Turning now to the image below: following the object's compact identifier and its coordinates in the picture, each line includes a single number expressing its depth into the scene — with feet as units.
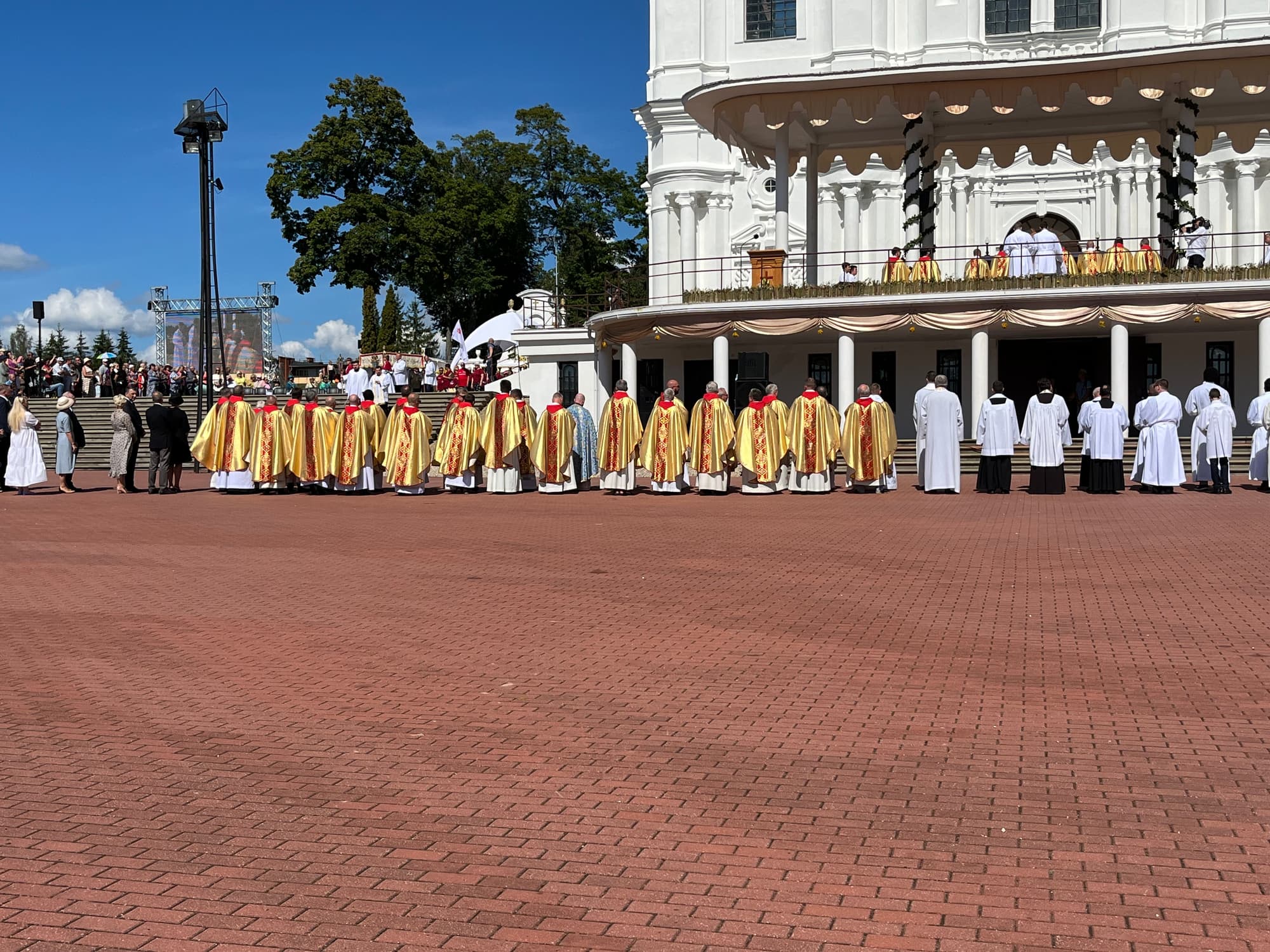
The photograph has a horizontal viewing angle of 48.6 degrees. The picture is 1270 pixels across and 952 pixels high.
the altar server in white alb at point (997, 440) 76.43
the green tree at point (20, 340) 392.63
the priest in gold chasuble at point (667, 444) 78.59
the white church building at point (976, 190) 100.94
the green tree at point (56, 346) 341.56
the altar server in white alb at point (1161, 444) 75.82
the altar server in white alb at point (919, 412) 80.12
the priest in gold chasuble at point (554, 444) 79.87
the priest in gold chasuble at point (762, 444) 76.38
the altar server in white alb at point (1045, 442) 74.54
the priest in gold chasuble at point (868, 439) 76.59
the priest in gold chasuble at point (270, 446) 83.51
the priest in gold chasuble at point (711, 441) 77.20
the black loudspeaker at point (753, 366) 86.48
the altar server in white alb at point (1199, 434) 79.30
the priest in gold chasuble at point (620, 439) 79.25
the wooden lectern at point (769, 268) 106.83
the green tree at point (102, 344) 372.58
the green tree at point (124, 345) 389.60
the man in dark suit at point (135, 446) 79.77
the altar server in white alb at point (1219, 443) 74.54
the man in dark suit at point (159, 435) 81.25
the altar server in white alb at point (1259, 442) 75.20
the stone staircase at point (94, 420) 123.44
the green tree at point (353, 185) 202.80
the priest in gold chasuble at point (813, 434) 76.18
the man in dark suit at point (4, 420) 83.92
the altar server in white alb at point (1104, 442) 74.69
